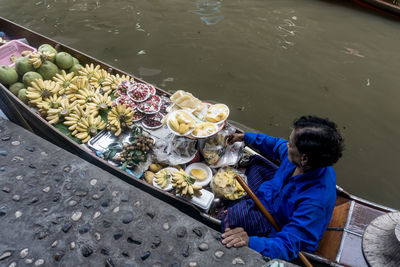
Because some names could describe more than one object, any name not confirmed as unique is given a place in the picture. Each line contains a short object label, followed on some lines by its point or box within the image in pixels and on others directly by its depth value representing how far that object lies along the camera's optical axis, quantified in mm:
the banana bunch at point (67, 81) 4293
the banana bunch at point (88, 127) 3725
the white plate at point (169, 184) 3158
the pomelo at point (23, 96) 4081
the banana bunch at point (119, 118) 3792
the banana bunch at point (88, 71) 4609
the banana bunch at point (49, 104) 3883
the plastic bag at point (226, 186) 3111
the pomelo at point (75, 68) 4733
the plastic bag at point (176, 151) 3373
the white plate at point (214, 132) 3131
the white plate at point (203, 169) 3311
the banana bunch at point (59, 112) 3846
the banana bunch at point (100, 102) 4051
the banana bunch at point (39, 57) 4367
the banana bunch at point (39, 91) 3984
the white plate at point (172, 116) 3106
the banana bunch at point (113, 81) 4473
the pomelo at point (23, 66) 4340
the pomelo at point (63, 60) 4598
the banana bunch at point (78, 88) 4239
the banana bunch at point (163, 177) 3156
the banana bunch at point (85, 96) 4114
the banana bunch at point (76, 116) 3797
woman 2107
